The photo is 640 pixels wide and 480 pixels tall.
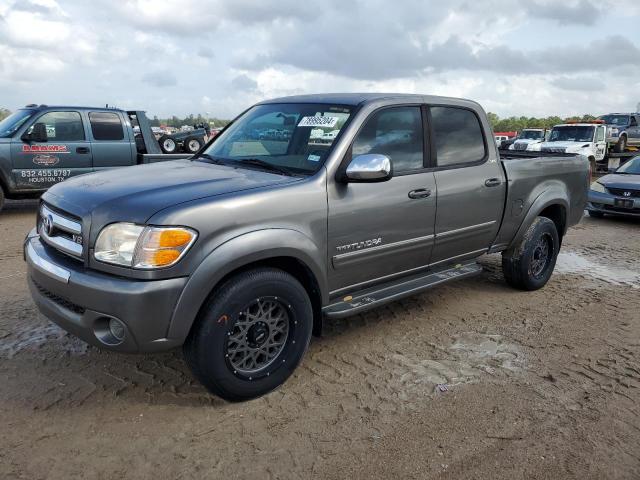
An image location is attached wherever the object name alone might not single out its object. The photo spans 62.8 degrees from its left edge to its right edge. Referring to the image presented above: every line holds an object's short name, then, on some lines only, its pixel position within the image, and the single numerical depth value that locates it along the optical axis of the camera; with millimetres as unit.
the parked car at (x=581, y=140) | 18203
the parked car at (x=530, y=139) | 21891
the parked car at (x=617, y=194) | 9695
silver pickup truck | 2727
